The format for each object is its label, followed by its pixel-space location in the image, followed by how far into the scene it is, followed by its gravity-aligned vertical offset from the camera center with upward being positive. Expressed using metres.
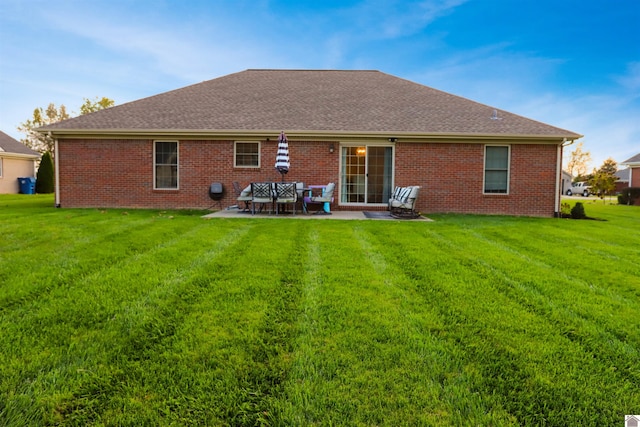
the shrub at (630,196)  20.28 +0.11
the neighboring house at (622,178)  43.41 +2.78
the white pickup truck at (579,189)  36.17 +0.85
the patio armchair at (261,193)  9.43 -0.05
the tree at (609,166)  51.91 +4.93
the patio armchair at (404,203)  9.21 -0.26
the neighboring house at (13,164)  21.00 +1.56
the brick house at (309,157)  10.95 +1.17
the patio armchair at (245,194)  9.80 -0.09
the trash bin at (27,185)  21.83 +0.14
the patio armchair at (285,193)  9.46 -0.04
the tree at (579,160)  51.28 +5.71
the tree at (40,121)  38.69 +7.73
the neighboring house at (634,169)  21.81 +1.92
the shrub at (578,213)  10.84 -0.52
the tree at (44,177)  22.00 +0.69
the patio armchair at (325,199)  10.02 -0.20
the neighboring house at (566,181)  45.34 +2.40
